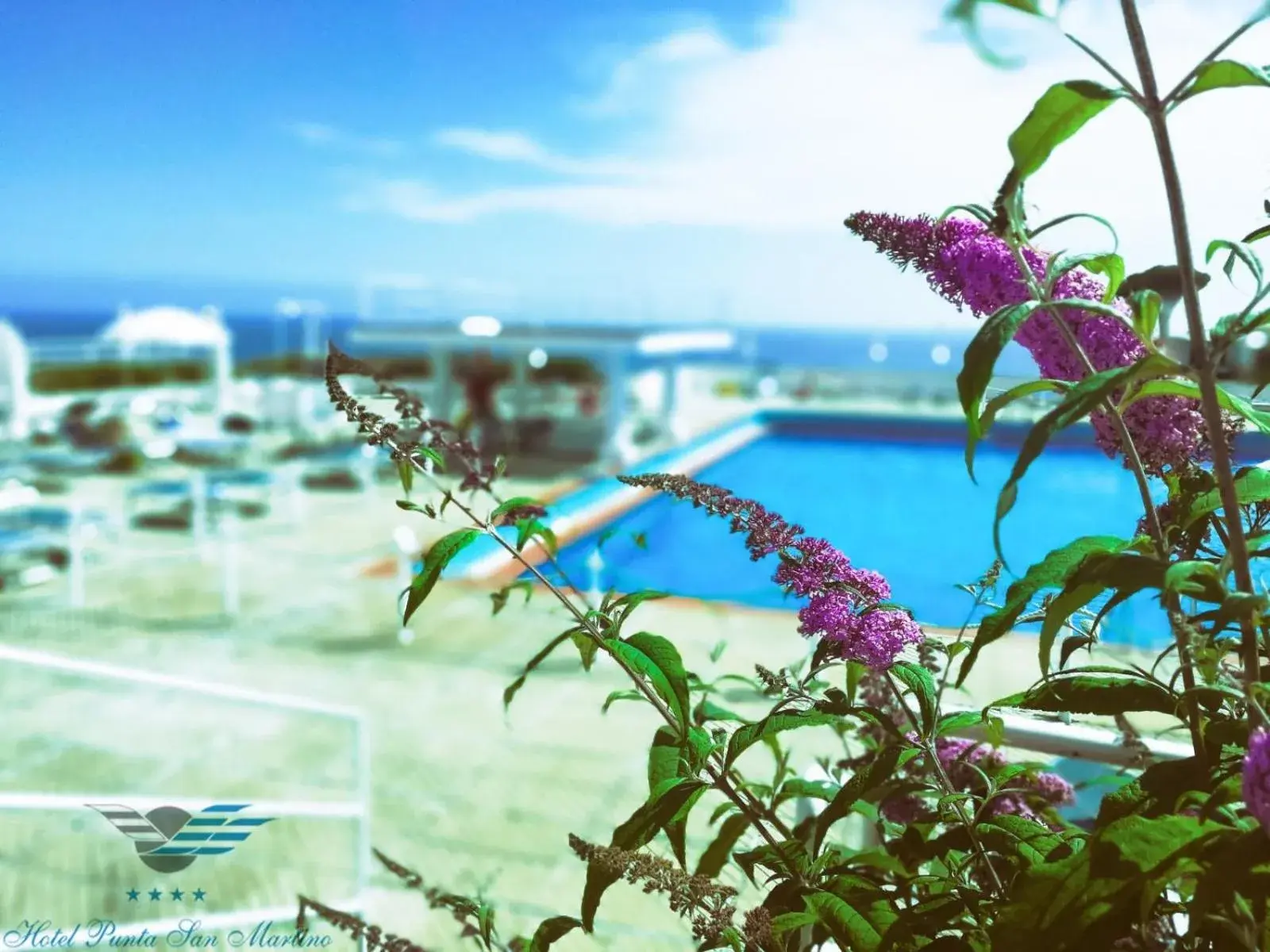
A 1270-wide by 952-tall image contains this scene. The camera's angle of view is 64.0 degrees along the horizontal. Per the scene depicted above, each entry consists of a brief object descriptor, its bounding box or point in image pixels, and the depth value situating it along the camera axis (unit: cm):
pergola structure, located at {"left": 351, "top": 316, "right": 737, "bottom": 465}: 1018
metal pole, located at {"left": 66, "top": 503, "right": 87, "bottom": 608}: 518
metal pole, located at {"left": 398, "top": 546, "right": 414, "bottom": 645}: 483
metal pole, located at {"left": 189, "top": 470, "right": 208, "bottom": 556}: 612
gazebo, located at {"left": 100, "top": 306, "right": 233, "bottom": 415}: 1120
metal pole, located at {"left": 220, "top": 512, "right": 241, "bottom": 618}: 509
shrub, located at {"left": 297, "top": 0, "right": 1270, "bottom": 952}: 48
